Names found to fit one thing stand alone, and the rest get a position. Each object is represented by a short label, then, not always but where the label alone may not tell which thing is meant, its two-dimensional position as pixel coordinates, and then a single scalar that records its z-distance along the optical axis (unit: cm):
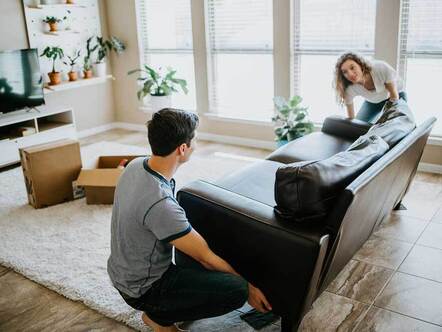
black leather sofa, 183
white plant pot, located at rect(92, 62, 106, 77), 573
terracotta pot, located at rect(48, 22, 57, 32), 521
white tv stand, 467
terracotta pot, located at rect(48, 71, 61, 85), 524
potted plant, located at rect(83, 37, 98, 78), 564
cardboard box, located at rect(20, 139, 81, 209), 359
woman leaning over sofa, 347
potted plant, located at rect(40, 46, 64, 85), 520
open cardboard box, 364
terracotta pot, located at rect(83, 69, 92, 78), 562
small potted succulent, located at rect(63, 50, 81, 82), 545
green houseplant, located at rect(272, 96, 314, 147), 420
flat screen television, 468
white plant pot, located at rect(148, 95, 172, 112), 540
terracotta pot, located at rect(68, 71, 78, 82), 544
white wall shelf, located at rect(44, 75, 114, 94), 521
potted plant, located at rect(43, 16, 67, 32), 519
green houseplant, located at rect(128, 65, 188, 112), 541
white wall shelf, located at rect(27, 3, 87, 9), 507
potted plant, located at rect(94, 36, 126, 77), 574
